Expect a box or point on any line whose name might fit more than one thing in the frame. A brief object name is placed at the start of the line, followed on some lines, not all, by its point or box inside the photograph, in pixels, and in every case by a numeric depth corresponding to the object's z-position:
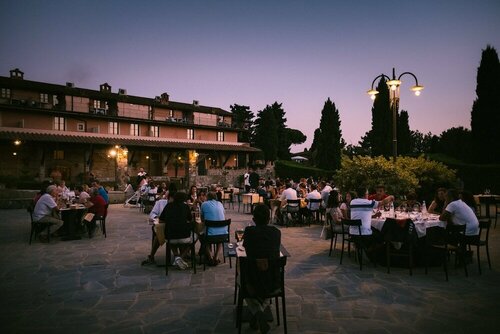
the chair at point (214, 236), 5.77
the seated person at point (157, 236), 6.10
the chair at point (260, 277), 3.19
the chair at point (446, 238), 5.24
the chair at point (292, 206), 10.23
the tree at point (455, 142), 27.22
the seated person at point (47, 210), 7.73
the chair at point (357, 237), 5.85
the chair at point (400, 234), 5.62
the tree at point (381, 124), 29.16
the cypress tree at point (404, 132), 32.58
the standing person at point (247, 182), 16.44
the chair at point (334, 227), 6.82
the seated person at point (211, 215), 6.02
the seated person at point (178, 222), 5.68
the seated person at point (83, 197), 9.16
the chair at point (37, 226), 7.82
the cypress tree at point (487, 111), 21.17
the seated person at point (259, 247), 3.42
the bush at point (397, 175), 10.00
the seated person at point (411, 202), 6.85
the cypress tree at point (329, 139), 34.44
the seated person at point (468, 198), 6.77
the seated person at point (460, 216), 5.56
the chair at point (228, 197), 16.00
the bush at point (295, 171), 33.70
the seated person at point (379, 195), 7.51
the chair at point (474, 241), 5.51
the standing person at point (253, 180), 16.22
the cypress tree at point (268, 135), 42.59
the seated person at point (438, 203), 7.12
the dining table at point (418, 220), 5.83
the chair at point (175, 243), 5.54
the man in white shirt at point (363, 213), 6.00
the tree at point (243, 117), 48.19
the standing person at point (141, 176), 16.53
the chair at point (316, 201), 10.29
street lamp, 9.28
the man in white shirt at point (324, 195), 10.51
